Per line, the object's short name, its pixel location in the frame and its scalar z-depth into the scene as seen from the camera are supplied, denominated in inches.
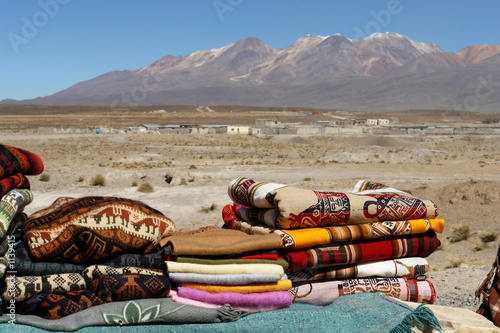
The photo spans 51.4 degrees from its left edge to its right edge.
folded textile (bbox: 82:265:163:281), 104.3
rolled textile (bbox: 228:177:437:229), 116.0
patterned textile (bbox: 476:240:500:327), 127.1
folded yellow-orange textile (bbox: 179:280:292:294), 106.8
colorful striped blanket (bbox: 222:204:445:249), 116.1
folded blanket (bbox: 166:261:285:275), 105.0
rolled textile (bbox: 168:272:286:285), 105.3
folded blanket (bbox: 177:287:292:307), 105.4
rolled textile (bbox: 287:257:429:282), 121.2
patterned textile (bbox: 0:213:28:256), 101.5
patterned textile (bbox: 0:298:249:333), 96.4
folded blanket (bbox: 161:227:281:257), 105.3
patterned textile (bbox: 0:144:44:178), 117.0
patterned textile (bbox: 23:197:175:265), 102.0
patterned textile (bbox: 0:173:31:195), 113.7
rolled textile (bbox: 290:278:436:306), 120.5
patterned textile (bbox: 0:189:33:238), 102.8
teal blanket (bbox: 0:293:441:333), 102.0
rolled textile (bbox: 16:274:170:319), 99.1
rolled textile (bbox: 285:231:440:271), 117.0
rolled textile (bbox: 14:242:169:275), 102.2
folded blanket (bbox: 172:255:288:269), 106.0
